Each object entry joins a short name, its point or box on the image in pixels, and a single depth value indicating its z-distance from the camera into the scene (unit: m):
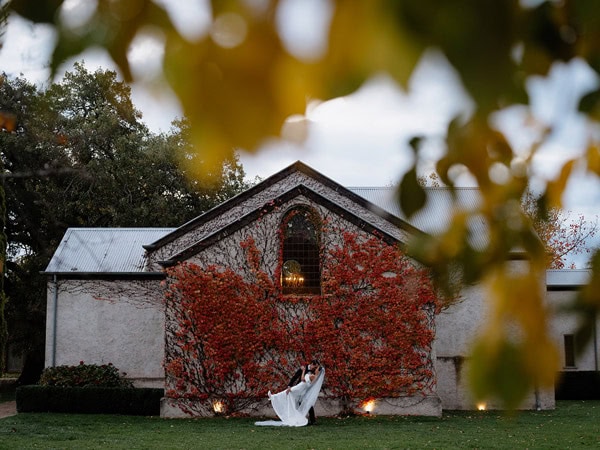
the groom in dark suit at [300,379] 15.99
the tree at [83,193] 28.12
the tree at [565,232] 34.16
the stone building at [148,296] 18.30
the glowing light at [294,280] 18.05
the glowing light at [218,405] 17.38
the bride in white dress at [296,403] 15.80
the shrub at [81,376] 18.64
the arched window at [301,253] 18.02
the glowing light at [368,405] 17.22
